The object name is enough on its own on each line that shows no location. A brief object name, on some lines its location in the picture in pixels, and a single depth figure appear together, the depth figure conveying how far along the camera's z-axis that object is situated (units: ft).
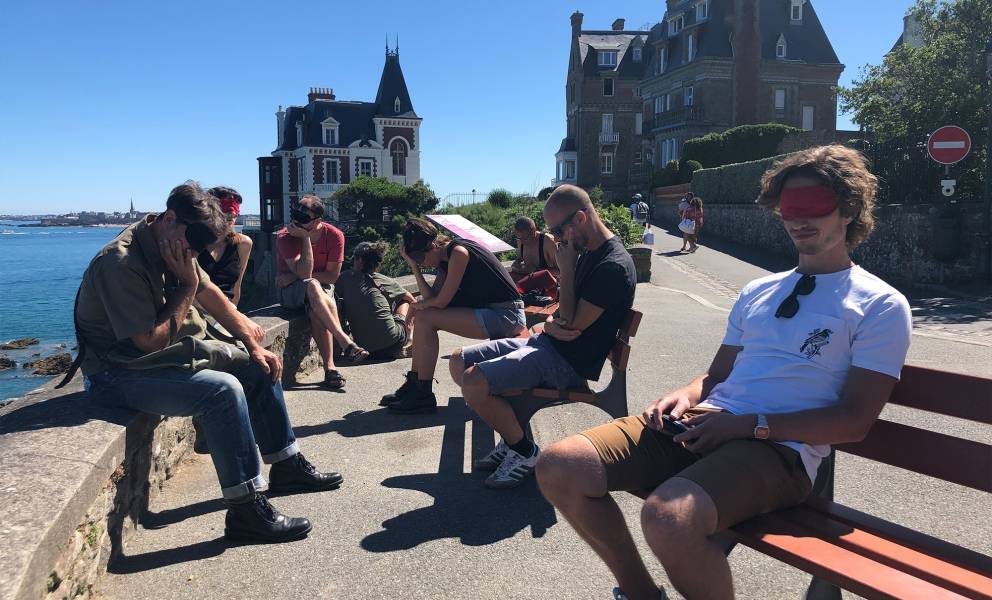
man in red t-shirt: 21.85
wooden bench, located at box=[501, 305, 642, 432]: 13.35
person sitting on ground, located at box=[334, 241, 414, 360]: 23.43
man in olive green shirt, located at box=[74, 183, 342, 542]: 11.18
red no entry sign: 43.01
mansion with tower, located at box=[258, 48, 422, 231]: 217.97
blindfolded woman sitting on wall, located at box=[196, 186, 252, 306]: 19.27
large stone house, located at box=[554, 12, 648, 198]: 196.13
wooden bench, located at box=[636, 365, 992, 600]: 6.82
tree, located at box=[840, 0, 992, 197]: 50.16
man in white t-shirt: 7.67
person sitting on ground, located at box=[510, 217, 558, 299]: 26.12
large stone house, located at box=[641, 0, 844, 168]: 153.38
